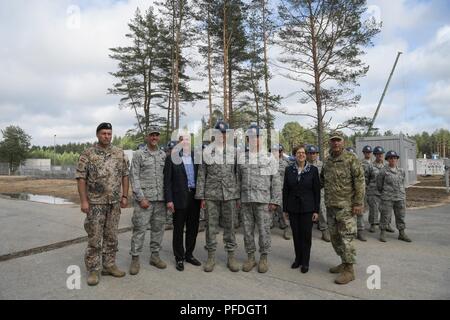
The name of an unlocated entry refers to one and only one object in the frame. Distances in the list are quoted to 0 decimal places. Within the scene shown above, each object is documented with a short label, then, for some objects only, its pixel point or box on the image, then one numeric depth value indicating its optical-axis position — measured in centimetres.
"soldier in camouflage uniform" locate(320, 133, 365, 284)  435
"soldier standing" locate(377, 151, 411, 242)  650
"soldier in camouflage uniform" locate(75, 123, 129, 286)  426
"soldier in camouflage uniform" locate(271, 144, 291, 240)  700
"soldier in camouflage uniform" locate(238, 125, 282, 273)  466
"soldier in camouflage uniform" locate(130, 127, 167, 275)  460
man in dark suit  475
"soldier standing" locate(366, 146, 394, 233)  727
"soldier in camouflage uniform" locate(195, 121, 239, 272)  476
